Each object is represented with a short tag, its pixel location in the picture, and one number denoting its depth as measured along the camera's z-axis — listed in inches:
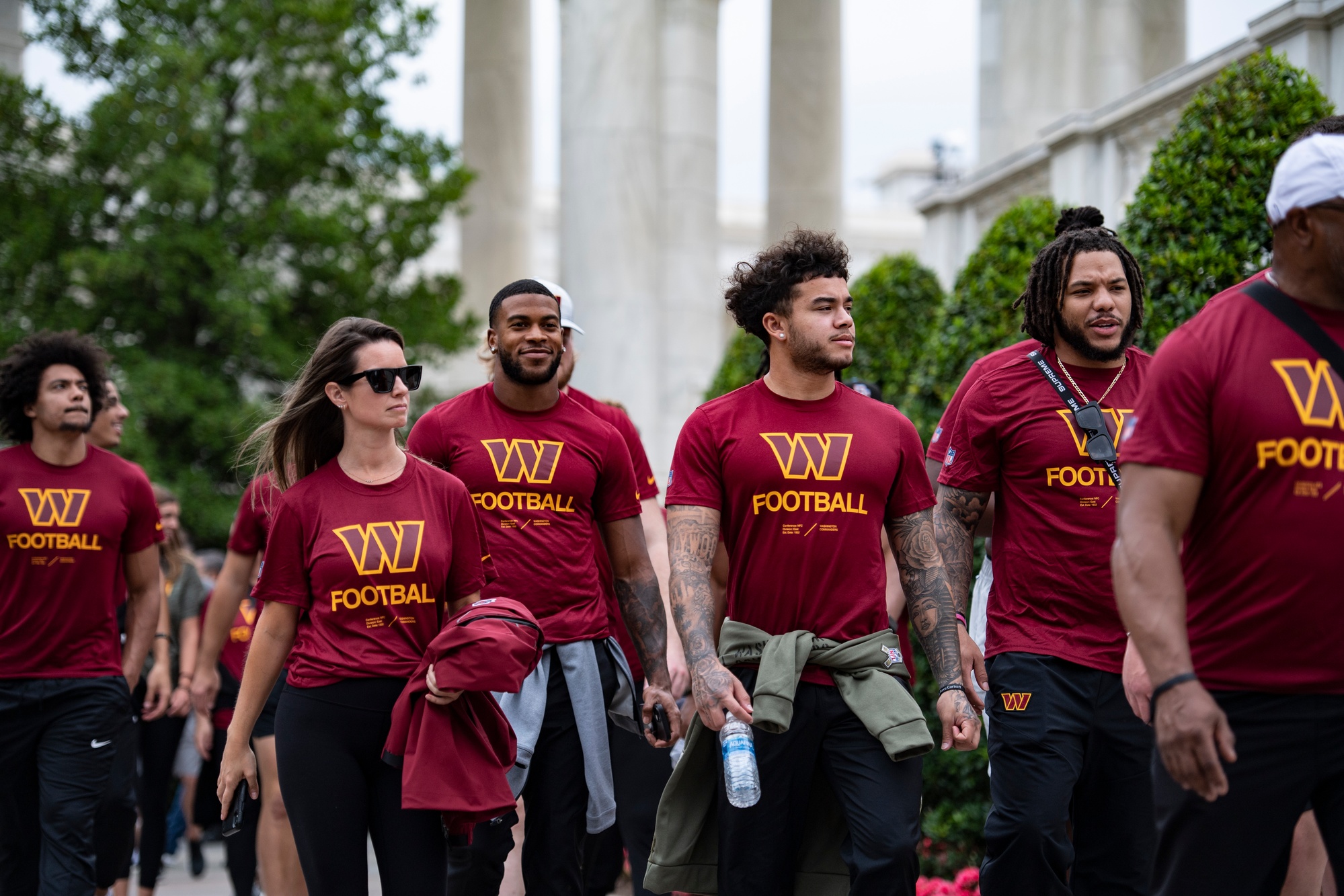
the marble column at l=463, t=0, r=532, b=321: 787.4
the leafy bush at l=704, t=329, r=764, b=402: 456.8
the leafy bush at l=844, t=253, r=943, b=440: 413.7
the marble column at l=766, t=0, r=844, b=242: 751.7
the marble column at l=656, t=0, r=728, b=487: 633.6
